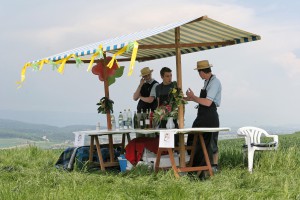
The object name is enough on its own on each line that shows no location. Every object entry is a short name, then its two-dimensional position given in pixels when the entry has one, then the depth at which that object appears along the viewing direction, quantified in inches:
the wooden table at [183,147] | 384.8
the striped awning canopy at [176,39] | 374.2
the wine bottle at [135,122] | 439.8
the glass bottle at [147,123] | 426.8
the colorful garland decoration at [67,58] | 329.6
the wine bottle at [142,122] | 434.6
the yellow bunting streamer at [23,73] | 445.4
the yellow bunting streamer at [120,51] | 329.9
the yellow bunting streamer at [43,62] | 443.6
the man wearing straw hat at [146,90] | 458.0
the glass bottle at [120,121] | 455.8
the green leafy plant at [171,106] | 392.6
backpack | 475.1
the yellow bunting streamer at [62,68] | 363.8
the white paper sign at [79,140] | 482.3
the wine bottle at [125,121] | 449.8
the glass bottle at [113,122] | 476.6
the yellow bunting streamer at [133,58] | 314.7
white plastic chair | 443.1
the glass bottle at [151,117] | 427.5
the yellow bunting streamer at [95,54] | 339.4
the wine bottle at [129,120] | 447.2
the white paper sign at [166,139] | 377.3
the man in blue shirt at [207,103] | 401.9
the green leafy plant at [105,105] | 475.1
